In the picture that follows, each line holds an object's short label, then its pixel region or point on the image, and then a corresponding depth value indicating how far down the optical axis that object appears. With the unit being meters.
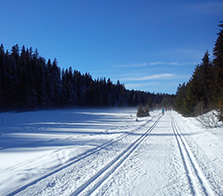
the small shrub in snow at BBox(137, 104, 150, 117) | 34.55
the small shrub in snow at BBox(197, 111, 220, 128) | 14.26
